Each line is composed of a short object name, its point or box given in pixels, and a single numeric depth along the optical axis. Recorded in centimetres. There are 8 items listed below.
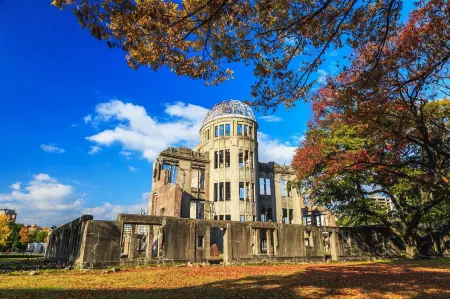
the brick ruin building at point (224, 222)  1867
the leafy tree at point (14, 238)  6894
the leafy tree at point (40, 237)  8675
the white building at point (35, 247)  7168
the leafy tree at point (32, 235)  8484
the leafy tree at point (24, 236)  7644
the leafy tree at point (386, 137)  982
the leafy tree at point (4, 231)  6159
